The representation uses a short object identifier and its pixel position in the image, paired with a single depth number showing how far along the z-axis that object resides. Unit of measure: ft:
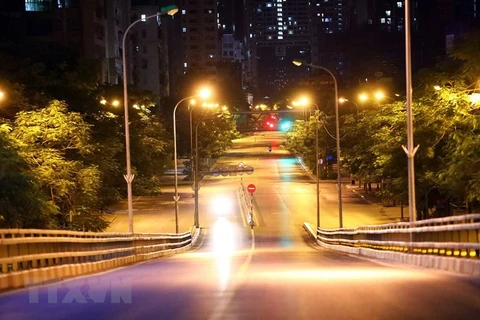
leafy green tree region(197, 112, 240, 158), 400.06
